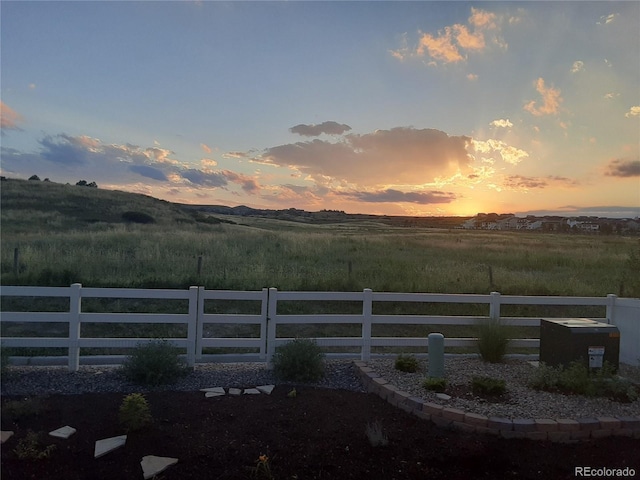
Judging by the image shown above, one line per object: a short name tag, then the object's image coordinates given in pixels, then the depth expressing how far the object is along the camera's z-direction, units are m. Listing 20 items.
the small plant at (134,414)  4.41
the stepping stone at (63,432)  4.27
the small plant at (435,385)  5.62
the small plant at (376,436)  4.30
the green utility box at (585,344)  6.25
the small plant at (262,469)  3.71
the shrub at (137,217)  44.03
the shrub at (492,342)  7.25
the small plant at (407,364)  6.52
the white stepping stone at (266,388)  5.71
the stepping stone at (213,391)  5.54
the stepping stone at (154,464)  3.71
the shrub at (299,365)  6.17
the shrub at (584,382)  5.61
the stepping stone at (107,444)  3.99
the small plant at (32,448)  3.86
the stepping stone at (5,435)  4.15
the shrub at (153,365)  5.83
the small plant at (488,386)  5.60
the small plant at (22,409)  4.69
